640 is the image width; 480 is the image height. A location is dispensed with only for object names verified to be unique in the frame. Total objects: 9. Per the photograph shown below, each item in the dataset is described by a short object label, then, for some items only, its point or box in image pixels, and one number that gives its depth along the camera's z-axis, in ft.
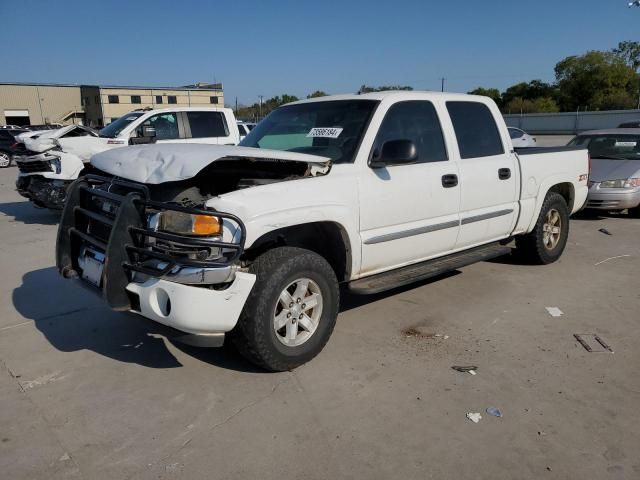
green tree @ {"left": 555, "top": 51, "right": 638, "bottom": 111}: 214.28
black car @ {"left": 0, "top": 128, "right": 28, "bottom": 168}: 70.54
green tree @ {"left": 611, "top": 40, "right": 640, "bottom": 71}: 261.65
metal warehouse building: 219.41
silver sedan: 28.58
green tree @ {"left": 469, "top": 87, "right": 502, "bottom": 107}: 232.32
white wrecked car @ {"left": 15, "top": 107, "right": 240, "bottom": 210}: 29.12
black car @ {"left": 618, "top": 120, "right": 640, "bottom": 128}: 45.47
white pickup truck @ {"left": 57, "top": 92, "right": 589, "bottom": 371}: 10.29
